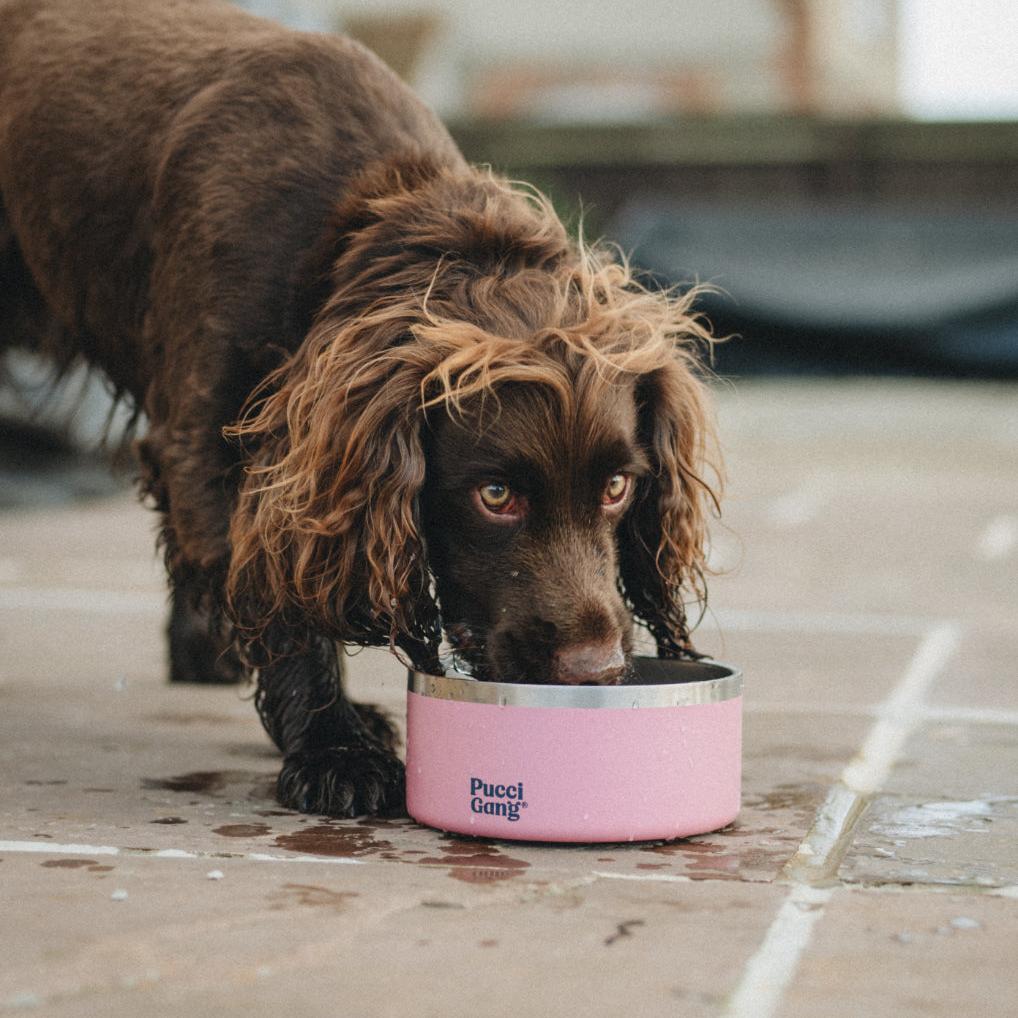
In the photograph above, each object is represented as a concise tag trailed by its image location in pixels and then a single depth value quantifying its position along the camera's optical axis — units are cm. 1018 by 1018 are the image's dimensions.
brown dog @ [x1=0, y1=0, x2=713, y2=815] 262
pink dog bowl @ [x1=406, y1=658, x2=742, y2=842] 240
